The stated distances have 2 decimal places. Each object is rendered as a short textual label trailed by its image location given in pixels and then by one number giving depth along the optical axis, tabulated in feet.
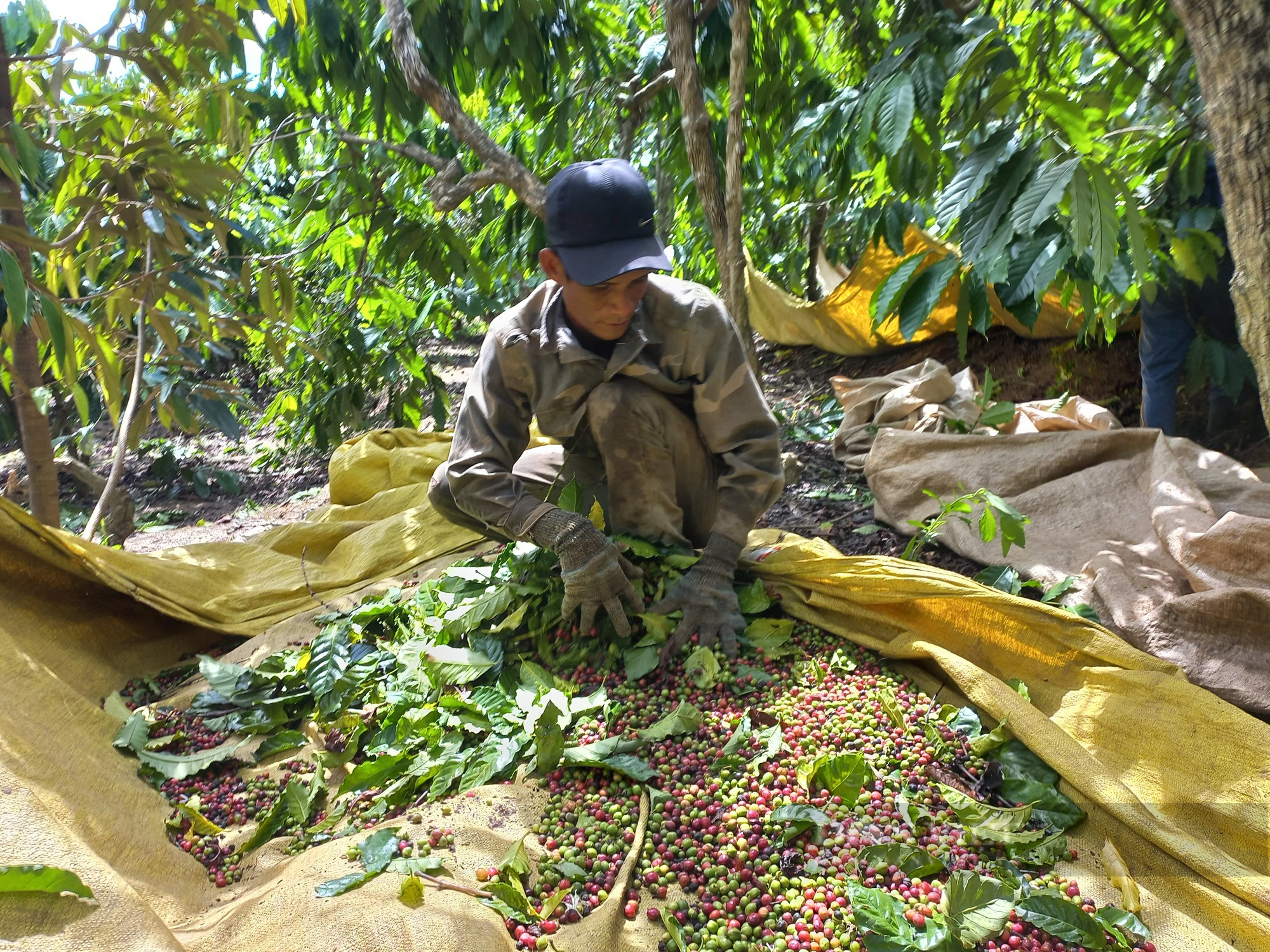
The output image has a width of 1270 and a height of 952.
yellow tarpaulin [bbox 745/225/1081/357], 12.25
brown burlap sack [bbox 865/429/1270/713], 5.79
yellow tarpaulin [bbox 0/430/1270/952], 3.92
